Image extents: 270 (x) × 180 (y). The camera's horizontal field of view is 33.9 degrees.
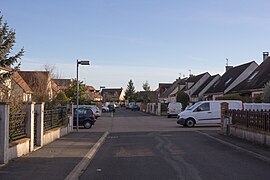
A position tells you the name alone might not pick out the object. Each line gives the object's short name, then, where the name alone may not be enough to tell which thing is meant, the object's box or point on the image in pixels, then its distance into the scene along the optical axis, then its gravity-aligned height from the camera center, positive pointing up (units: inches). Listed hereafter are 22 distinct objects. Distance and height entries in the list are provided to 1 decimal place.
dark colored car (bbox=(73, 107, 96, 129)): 1270.9 -33.8
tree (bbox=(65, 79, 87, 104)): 1955.5 +66.0
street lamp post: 1056.2 -4.6
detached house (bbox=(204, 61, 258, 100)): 2273.6 +149.2
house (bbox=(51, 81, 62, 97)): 1728.6 +70.5
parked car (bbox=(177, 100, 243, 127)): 1267.2 -19.8
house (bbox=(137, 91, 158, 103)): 4377.5 +108.7
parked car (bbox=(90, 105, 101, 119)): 1934.1 -16.8
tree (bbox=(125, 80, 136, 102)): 6608.3 +246.0
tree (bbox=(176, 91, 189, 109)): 2739.4 +53.5
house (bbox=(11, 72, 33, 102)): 667.9 +21.3
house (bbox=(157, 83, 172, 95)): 5185.0 +230.7
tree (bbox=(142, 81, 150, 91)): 5354.3 +236.2
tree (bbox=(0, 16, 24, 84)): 998.4 +129.1
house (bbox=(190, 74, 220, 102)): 2918.3 +128.2
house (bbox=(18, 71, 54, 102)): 1409.9 +84.8
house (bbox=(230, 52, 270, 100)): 1774.1 +107.3
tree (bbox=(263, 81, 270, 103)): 1350.9 +39.4
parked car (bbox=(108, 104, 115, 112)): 3353.8 -12.6
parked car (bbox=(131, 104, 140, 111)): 4125.5 -5.7
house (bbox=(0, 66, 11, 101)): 638.0 +19.1
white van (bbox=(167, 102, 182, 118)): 2154.5 -7.1
